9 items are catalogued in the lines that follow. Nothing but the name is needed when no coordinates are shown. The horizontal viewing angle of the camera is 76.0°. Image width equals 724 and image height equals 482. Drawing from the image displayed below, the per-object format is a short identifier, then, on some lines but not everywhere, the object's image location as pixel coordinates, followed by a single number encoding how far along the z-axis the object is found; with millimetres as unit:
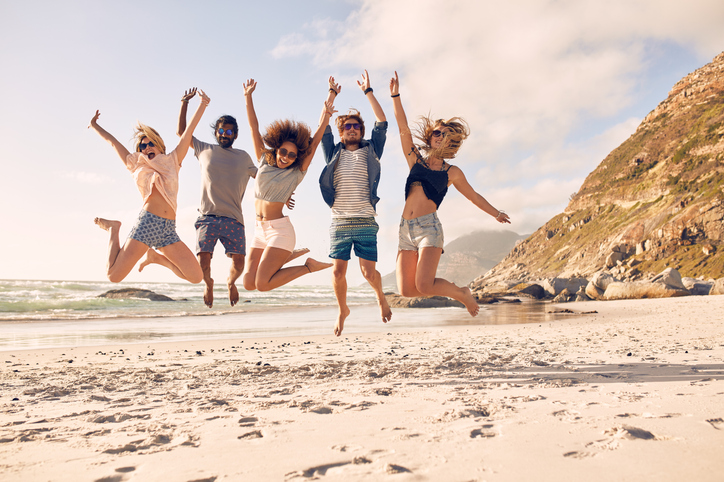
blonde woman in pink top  5664
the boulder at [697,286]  23362
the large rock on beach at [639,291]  22719
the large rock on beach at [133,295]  26909
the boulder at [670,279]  23189
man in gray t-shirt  6188
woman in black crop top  5887
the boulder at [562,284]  29103
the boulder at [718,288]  21922
